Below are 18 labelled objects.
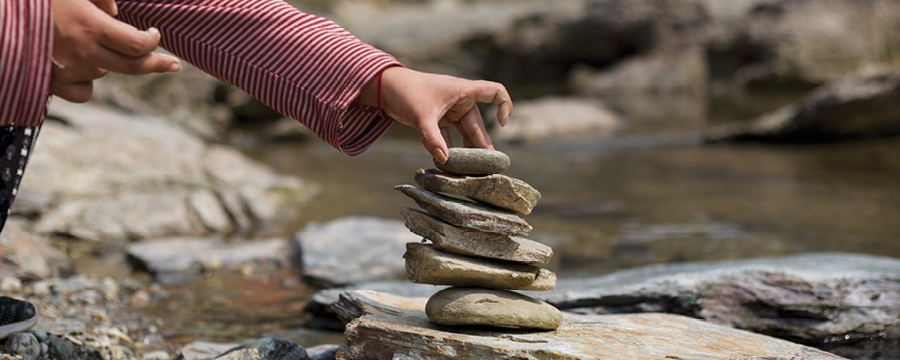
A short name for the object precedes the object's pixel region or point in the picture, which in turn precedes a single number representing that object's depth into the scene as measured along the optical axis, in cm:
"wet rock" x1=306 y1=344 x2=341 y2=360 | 261
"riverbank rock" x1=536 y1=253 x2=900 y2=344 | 278
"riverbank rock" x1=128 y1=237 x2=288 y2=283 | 418
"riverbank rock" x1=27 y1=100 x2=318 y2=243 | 504
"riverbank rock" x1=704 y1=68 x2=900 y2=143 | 862
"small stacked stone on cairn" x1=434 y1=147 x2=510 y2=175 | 217
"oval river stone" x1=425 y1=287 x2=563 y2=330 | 219
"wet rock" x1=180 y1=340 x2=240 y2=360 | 275
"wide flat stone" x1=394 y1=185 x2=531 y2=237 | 217
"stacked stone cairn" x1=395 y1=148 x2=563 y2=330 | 219
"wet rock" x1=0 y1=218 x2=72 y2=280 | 362
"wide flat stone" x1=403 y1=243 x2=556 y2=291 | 221
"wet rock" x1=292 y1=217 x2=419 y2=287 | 414
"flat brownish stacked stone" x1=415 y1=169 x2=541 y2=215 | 220
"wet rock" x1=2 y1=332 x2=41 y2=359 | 239
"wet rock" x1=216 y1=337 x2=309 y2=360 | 236
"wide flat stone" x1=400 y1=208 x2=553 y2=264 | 222
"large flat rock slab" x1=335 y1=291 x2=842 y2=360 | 208
